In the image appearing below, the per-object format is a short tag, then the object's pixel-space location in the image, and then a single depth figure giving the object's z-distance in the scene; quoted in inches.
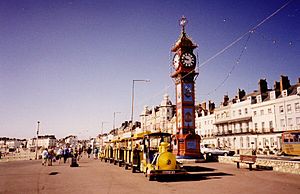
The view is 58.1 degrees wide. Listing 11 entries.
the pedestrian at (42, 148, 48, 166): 1167.6
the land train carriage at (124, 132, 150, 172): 845.2
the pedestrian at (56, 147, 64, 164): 1390.9
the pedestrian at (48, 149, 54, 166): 1163.1
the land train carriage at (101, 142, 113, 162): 1343.5
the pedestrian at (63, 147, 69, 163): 1338.2
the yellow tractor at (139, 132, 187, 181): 650.8
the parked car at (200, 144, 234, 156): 1824.1
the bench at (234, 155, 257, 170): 864.3
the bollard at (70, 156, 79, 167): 1097.4
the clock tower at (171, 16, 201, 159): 1306.6
